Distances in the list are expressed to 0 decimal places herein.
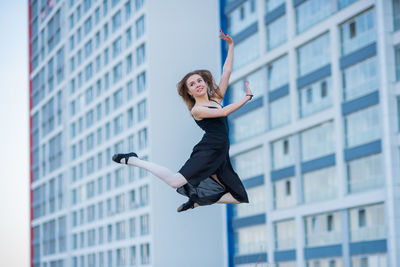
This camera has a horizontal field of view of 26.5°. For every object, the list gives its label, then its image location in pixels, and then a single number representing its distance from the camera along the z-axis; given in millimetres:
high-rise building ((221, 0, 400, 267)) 27281
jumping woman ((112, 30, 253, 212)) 5441
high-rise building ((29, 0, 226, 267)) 46969
